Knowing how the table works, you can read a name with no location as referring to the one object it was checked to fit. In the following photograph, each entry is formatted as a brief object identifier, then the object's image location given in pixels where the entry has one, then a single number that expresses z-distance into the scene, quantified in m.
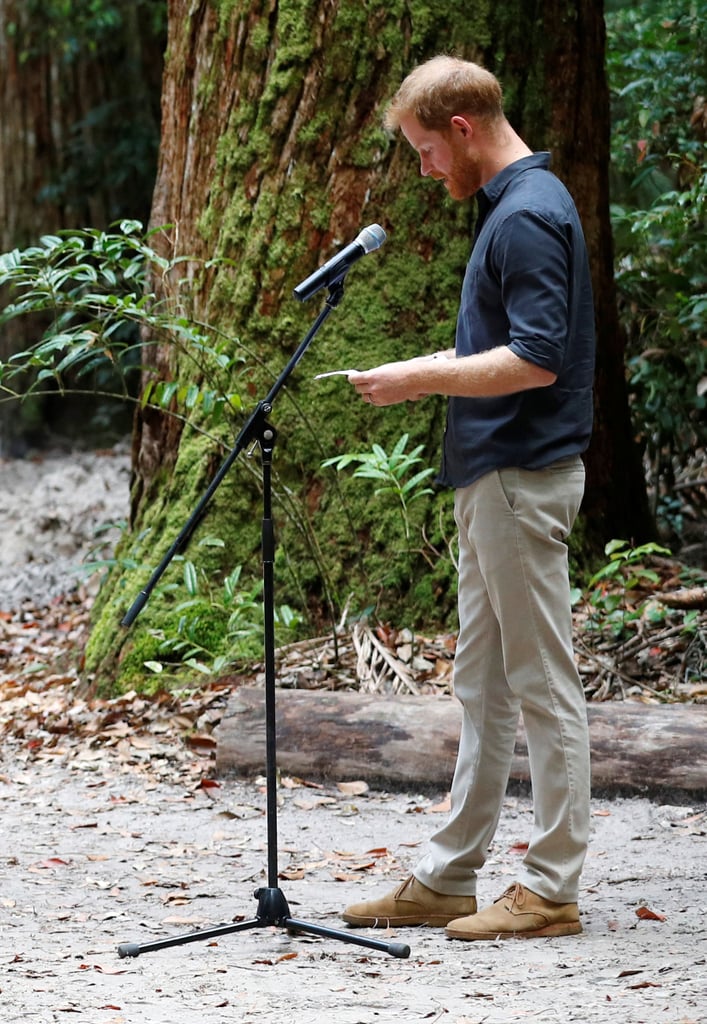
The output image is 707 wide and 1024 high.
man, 5.86
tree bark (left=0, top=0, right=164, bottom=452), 22.09
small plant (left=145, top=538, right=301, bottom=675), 10.37
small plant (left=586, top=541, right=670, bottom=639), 10.03
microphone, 5.96
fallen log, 8.16
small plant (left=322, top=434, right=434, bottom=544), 9.55
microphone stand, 6.05
